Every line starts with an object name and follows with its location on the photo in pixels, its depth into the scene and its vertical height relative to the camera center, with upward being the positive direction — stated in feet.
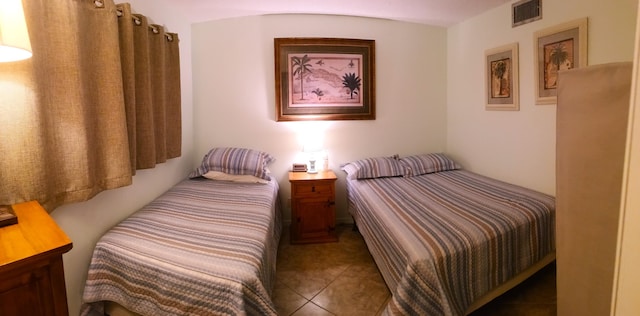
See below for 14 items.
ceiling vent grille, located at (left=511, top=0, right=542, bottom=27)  7.41 +3.21
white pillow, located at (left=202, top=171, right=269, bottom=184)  8.99 -1.12
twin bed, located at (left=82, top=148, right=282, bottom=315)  3.88 -1.76
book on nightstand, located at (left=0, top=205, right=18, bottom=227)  2.98 -0.75
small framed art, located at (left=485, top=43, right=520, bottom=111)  8.14 +1.65
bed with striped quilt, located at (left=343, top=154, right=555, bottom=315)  4.55 -1.89
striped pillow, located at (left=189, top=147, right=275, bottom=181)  8.99 -0.70
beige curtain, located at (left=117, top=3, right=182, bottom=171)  5.51 +1.21
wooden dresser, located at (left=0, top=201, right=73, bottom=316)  2.30 -1.05
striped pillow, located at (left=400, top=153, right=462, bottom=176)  9.81 -0.96
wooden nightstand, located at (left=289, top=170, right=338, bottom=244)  8.93 -2.17
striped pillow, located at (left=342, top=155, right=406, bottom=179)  9.42 -1.03
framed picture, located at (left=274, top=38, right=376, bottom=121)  9.82 +2.04
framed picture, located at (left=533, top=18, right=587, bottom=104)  6.45 +1.88
